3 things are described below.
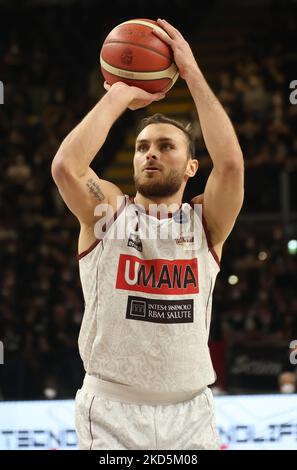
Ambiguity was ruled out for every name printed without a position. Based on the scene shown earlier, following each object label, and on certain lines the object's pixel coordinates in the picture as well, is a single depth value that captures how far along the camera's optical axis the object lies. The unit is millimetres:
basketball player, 6902
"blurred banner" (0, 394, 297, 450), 13055
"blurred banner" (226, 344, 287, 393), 17734
